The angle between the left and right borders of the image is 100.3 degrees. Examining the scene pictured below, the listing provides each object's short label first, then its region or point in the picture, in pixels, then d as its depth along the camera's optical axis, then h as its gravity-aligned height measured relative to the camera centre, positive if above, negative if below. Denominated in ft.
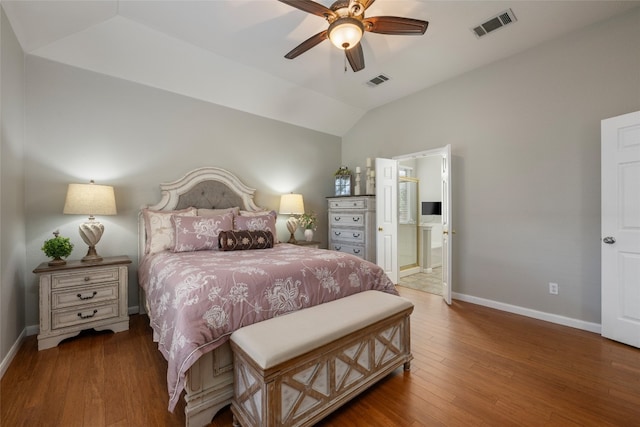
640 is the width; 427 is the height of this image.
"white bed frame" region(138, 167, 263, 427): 4.89 -2.68
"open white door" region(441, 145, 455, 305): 11.50 -0.77
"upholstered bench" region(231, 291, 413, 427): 4.29 -2.74
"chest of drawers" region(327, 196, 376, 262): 14.06 -0.77
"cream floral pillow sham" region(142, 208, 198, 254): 9.58 -0.63
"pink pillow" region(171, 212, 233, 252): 9.32 -0.67
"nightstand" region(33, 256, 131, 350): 7.61 -2.54
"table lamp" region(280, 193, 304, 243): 13.99 +0.26
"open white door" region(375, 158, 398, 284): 14.02 -0.41
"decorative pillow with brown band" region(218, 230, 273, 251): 9.47 -1.00
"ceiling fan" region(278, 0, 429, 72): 6.52 +4.79
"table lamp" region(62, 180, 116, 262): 8.34 +0.30
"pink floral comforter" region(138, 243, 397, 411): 4.85 -1.77
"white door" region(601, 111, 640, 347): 7.69 -0.61
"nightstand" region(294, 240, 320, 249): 13.74 -1.65
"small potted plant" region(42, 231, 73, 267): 7.95 -1.03
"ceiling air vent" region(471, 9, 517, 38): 8.42 +6.13
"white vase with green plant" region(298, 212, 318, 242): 14.39 -0.67
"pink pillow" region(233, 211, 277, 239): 10.81 -0.42
